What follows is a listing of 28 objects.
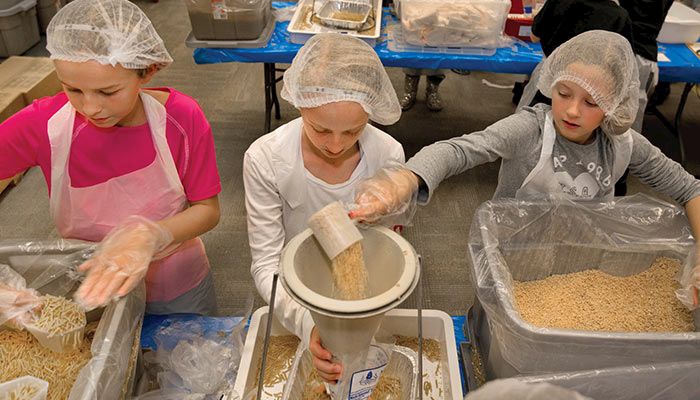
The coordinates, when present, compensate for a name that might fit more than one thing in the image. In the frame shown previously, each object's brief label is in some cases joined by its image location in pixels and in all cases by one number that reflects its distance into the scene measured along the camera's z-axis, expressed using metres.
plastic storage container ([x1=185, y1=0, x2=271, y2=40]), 2.42
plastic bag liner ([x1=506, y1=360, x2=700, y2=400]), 0.87
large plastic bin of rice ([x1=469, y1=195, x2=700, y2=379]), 0.87
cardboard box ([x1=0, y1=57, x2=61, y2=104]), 3.06
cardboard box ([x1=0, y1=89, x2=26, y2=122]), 2.83
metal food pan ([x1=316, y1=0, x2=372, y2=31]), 2.55
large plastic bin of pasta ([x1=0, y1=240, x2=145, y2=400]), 0.88
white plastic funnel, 0.74
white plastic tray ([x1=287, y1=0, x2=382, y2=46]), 2.51
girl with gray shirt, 1.21
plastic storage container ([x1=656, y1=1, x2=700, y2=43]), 2.61
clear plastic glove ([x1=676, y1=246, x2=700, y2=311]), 1.06
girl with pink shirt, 1.05
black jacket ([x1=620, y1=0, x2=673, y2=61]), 2.32
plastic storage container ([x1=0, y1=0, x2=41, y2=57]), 3.89
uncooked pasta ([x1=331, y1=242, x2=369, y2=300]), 0.85
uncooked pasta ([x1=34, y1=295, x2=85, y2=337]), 0.98
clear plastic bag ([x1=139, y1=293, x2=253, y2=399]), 1.07
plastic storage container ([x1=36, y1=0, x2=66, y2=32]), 4.37
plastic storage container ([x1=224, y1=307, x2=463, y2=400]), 0.99
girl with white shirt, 1.03
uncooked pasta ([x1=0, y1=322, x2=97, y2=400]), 0.96
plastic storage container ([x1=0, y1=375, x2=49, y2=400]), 0.87
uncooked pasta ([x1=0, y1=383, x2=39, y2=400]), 0.87
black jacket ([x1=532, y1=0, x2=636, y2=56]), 1.99
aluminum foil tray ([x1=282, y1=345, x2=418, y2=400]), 1.04
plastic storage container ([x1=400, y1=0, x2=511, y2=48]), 2.46
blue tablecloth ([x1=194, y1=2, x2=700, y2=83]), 2.51
